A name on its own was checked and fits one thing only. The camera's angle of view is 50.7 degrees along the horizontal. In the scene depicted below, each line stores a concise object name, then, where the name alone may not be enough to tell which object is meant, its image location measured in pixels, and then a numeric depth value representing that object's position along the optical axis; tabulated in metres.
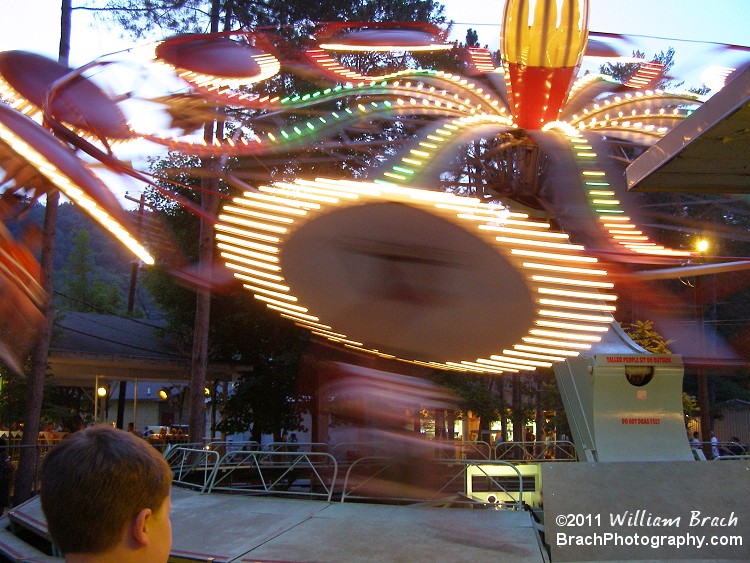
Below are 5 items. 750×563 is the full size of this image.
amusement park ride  6.94
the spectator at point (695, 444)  15.63
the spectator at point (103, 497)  1.94
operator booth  11.59
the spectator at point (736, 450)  24.55
